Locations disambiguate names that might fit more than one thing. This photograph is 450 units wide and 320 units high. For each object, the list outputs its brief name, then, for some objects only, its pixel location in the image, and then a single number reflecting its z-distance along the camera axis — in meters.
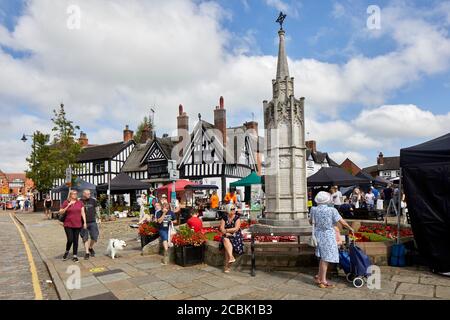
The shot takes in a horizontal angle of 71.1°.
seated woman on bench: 7.04
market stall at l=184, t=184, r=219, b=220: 16.03
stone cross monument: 10.22
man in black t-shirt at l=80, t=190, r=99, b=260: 9.23
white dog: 9.07
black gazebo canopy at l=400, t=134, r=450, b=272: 6.57
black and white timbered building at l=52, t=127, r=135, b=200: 39.62
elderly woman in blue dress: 5.68
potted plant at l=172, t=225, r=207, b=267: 7.80
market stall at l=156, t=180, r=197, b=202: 20.91
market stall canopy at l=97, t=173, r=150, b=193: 22.19
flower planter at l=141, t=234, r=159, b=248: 10.00
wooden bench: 6.83
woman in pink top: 8.63
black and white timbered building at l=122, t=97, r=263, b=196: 32.22
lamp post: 32.64
